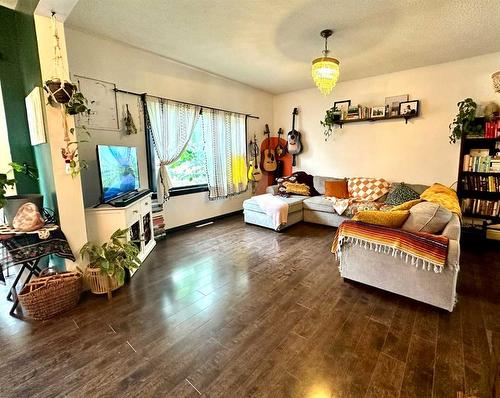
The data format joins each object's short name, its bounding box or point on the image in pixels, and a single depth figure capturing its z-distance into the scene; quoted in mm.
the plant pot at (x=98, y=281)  2137
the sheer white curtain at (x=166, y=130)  3514
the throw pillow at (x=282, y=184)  4654
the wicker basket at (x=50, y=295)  1821
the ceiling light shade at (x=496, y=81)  2988
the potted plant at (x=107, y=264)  2133
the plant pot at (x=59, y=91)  1817
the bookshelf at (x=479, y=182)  3309
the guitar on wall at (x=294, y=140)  5242
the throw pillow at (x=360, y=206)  3703
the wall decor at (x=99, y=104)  2865
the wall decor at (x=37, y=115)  1937
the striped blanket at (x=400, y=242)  1809
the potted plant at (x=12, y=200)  1906
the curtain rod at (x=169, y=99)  3134
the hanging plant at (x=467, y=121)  3277
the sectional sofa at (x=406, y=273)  1839
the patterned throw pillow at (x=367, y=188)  4141
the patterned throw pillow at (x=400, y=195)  3733
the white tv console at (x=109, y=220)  2346
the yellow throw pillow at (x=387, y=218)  2105
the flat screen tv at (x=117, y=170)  2469
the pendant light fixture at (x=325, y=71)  2531
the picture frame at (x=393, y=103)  4050
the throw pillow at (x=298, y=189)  4633
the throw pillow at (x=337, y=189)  4414
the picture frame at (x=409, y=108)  3920
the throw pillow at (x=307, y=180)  4781
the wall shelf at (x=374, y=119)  4029
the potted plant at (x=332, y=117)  4633
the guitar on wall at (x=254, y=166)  5157
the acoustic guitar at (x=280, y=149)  5551
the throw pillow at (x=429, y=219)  1994
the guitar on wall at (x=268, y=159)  5418
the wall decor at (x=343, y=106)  4590
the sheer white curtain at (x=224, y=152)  4285
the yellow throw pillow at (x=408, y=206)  2332
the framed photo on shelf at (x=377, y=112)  4219
